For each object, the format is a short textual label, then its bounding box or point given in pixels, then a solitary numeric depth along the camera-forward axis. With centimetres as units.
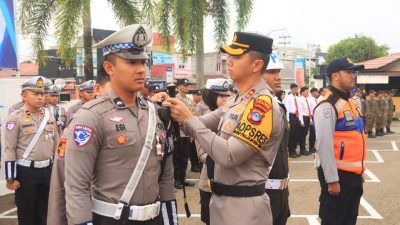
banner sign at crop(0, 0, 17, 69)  702
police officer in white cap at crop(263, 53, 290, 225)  337
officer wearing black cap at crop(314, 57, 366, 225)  387
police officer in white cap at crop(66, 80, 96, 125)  674
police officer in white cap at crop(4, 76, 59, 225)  482
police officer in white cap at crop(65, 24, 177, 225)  215
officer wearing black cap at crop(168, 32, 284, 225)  233
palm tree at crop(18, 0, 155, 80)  991
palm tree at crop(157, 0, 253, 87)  1230
